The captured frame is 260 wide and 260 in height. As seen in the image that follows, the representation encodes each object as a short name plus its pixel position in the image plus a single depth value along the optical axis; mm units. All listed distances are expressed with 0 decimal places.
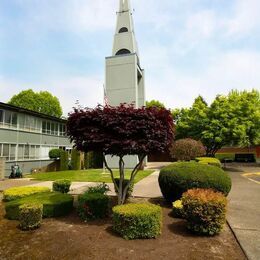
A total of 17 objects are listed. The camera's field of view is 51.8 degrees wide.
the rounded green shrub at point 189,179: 9133
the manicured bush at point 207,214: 6848
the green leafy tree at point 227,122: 26703
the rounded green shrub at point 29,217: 7465
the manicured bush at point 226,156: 44325
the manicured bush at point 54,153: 30828
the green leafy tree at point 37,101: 52906
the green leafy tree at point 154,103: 51503
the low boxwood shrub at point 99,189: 10591
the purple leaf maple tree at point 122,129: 8031
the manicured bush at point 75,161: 30375
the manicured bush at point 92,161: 32812
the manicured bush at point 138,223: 6719
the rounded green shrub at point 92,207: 8336
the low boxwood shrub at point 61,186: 12267
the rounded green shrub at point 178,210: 8442
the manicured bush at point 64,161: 29681
